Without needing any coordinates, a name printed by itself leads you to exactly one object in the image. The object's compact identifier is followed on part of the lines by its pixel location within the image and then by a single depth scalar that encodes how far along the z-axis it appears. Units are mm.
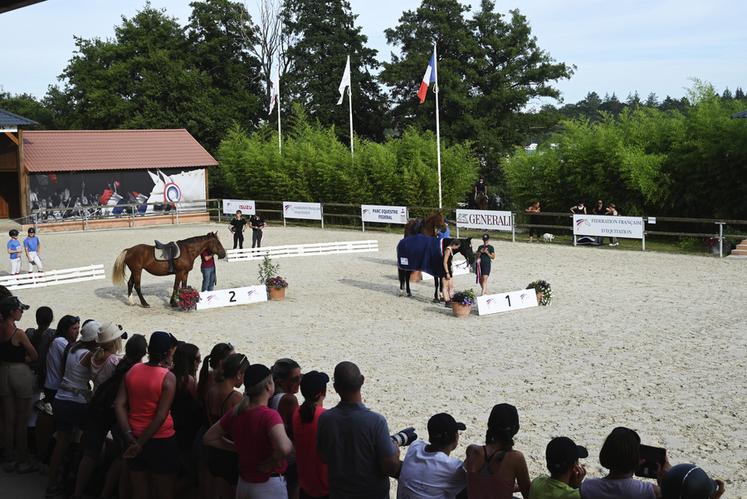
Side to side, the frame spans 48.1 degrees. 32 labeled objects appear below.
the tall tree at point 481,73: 45062
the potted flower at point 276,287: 16938
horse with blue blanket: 16156
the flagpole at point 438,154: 27000
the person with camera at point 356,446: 4402
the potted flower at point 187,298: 15812
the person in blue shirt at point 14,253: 20062
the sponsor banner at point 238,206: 34169
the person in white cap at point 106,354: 6082
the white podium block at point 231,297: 16188
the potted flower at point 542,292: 15477
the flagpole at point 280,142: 37547
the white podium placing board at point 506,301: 14992
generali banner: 26281
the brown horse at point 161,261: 16625
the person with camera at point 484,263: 16125
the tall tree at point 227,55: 51938
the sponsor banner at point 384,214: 29250
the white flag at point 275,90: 36562
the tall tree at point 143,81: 49438
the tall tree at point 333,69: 50219
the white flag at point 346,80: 34000
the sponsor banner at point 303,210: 32188
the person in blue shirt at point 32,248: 20280
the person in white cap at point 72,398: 6320
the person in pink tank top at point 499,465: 4234
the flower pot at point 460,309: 14867
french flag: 26877
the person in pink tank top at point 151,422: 5328
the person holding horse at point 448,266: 15781
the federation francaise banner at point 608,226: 22656
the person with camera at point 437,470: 4367
